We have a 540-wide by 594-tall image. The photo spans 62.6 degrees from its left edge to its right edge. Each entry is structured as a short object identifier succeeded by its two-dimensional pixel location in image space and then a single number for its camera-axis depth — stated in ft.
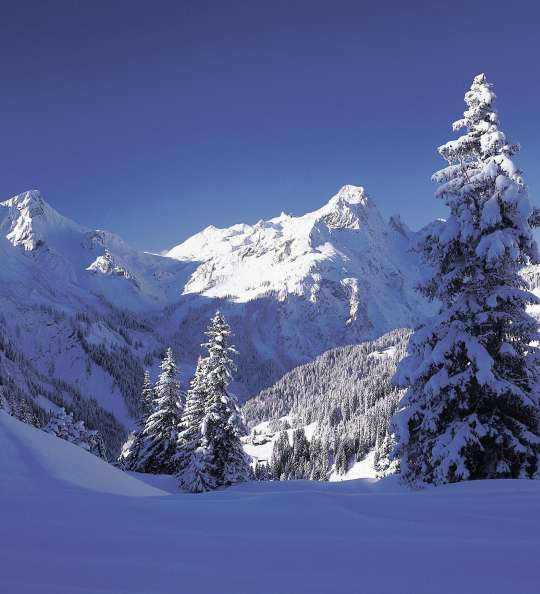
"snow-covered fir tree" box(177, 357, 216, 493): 80.74
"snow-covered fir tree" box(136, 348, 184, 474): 112.27
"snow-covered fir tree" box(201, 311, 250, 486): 83.30
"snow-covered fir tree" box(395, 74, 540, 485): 35.27
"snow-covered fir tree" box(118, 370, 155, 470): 119.44
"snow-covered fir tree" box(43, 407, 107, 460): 124.77
